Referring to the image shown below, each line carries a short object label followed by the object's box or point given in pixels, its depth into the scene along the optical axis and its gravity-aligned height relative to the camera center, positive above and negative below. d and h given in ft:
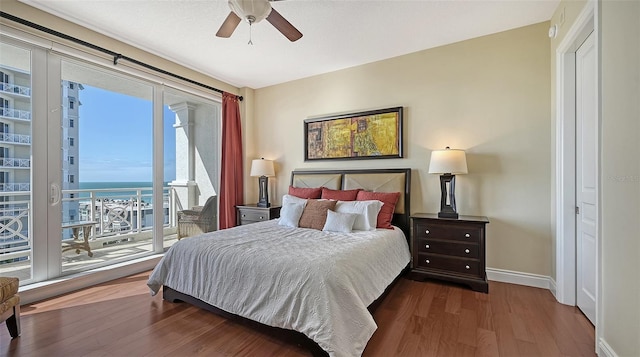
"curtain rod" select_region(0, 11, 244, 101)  7.87 +4.62
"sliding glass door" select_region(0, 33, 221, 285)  8.51 +0.72
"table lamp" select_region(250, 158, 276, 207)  14.14 +0.26
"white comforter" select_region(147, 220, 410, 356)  5.42 -2.37
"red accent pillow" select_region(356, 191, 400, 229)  10.10 -0.94
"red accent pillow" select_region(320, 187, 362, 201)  11.53 -0.73
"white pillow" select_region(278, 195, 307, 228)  10.45 -1.35
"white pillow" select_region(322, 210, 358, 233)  9.34 -1.53
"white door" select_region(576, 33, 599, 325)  7.02 -0.03
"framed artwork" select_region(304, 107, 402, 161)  11.76 +1.98
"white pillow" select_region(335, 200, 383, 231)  9.61 -1.22
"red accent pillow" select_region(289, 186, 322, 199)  12.39 -0.65
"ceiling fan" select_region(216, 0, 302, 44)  6.06 +3.98
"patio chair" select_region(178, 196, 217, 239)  13.98 -2.22
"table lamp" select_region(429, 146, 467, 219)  9.44 +0.27
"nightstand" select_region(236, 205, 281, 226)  13.46 -1.82
